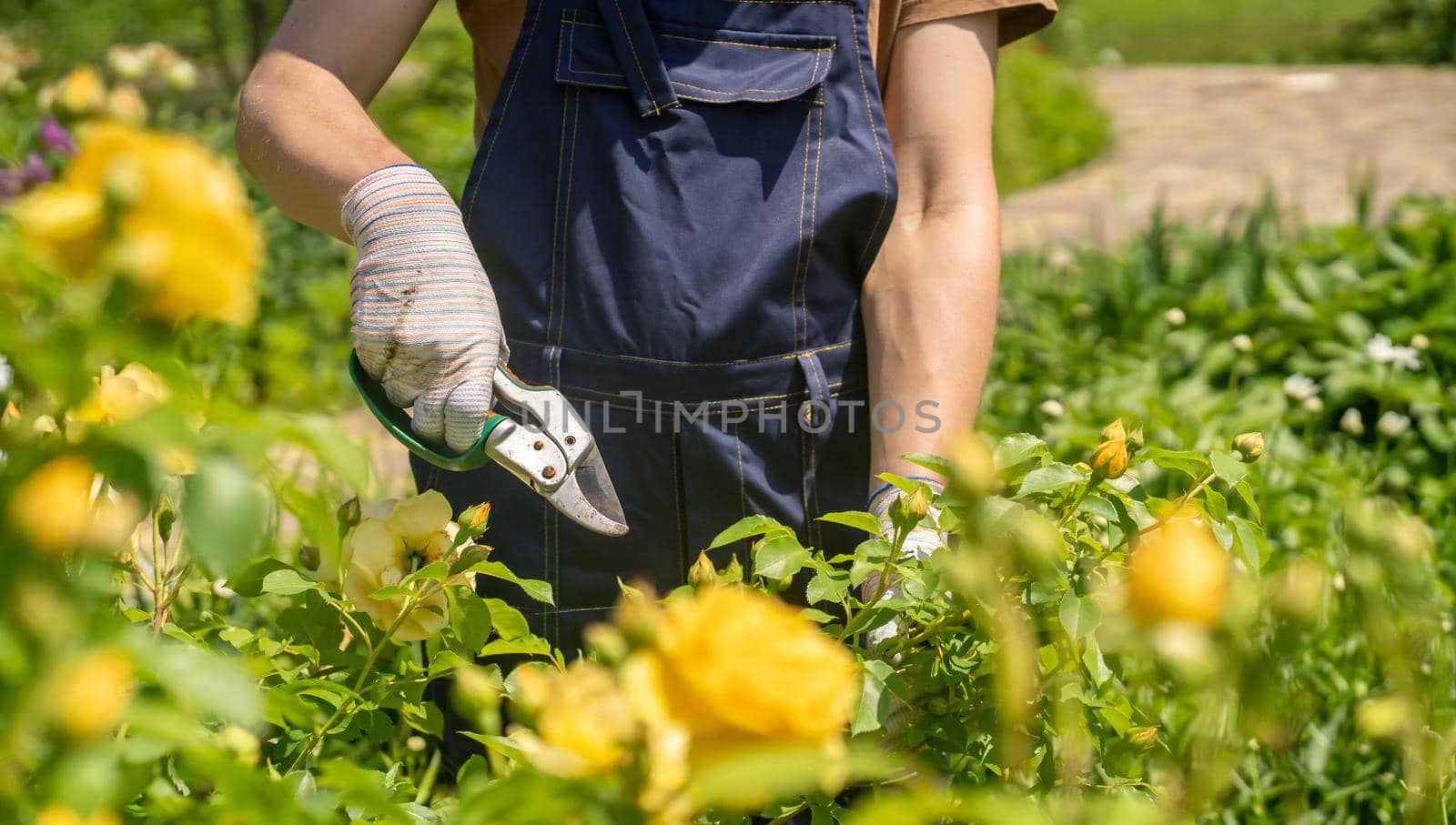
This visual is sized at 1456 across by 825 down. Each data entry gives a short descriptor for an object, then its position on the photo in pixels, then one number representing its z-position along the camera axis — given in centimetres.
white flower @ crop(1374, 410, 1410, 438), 557
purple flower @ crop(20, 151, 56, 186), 572
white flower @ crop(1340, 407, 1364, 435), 560
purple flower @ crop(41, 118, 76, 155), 642
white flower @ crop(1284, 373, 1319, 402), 585
